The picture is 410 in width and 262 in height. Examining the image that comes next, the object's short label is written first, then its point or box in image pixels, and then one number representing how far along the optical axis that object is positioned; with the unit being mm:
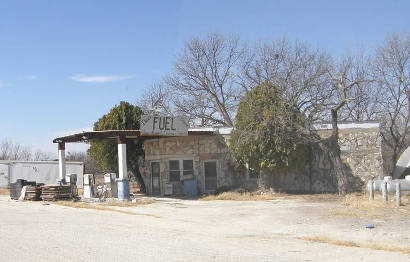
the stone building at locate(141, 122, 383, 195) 25609
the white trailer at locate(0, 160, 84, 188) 41469
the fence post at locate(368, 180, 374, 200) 19734
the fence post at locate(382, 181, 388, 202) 18558
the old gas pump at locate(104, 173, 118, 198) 25234
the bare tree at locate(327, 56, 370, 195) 23655
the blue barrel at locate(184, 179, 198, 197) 27312
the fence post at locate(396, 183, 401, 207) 17667
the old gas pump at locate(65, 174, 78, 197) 26975
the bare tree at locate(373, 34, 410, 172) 32028
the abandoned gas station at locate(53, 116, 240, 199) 27328
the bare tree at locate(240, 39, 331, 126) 25359
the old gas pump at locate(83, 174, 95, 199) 26278
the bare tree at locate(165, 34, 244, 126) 44703
